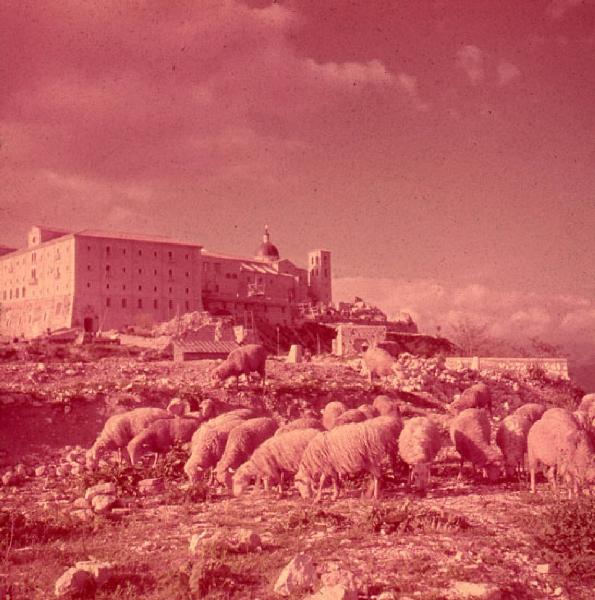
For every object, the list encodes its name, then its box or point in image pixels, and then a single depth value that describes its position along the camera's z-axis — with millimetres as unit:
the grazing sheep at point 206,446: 13219
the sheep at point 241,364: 24266
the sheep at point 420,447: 11984
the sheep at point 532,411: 14852
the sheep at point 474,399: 21469
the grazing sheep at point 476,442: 12922
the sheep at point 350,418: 15164
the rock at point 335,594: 6633
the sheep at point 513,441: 12992
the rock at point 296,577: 7090
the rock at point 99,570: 7238
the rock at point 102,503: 10952
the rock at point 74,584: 6977
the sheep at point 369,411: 16531
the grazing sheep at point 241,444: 12953
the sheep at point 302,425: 14152
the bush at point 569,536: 7828
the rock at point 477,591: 6836
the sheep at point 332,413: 16484
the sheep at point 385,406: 17875
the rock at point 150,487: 12711
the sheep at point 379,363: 29266
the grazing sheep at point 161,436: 14855
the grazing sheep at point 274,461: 12219
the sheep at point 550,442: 11492
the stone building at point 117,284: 65688
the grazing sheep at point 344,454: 11398
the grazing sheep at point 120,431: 15648
